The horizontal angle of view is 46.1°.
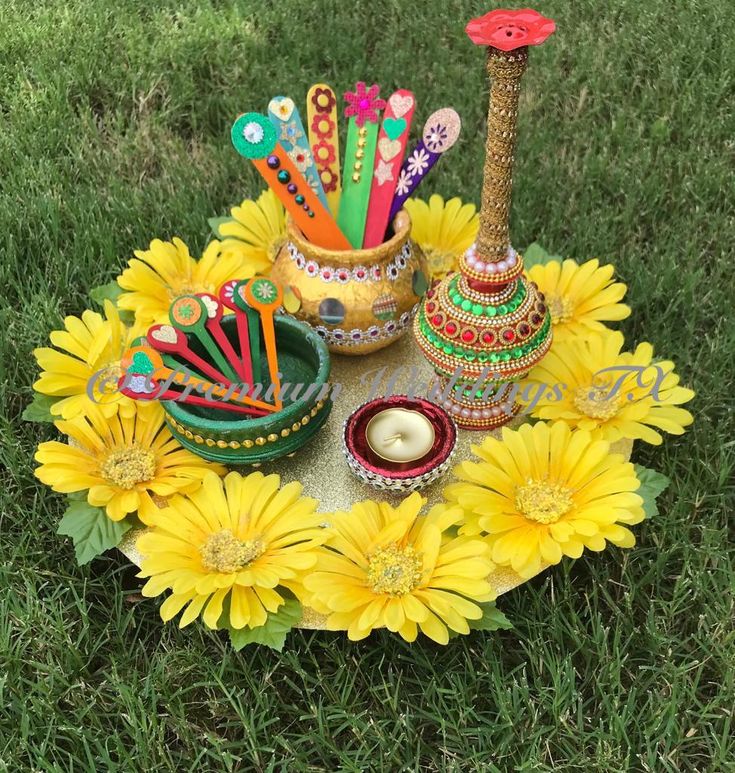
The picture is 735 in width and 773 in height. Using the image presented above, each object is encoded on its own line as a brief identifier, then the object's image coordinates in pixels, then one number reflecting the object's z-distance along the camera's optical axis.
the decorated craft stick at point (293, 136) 0.87
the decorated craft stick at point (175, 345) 0.81
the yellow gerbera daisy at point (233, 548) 0.72
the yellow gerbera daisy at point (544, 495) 0.74
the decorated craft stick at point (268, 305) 0.81
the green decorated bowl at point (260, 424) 0.79
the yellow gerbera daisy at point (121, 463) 0.80
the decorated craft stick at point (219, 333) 0.84
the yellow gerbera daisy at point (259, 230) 1.06
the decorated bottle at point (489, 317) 0.78
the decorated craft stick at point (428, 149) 0.87
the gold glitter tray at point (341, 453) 0.81
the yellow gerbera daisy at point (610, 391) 0.88
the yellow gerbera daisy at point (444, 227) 1.09
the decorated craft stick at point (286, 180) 0.80
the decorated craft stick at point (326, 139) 0.92
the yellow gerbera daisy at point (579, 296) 1.00
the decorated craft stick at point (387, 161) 0.88
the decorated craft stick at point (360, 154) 0.90
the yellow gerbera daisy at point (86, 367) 0.88
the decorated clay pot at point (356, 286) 0.90
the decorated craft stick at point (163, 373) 0.78
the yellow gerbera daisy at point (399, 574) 0.71
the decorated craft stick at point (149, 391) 0.78
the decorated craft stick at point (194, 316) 0.82
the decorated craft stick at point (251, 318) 0.83
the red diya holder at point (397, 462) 0.80
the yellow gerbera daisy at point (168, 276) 0.98
